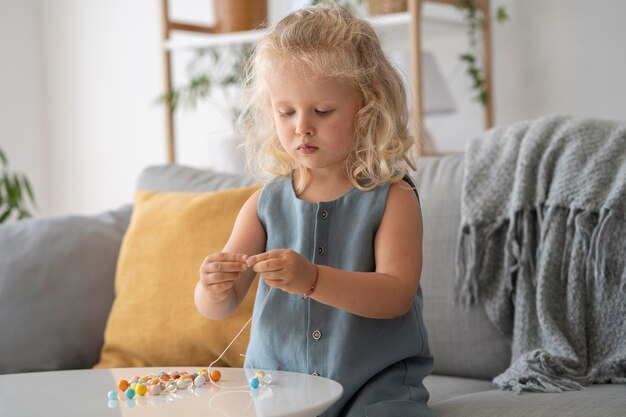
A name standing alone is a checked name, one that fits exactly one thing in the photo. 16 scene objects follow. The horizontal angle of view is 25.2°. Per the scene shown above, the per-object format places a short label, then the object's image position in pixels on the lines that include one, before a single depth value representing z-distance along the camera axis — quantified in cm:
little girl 188
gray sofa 232
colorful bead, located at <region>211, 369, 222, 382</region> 179
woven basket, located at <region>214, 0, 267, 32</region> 400
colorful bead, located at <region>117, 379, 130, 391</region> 176
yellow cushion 236
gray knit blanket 217
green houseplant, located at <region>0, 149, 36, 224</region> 396
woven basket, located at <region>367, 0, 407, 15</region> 356
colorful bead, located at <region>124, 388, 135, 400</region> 172
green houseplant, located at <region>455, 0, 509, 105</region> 372
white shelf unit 342
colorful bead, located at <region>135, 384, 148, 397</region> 173
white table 163
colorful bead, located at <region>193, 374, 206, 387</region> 177
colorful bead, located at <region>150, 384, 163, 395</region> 174
